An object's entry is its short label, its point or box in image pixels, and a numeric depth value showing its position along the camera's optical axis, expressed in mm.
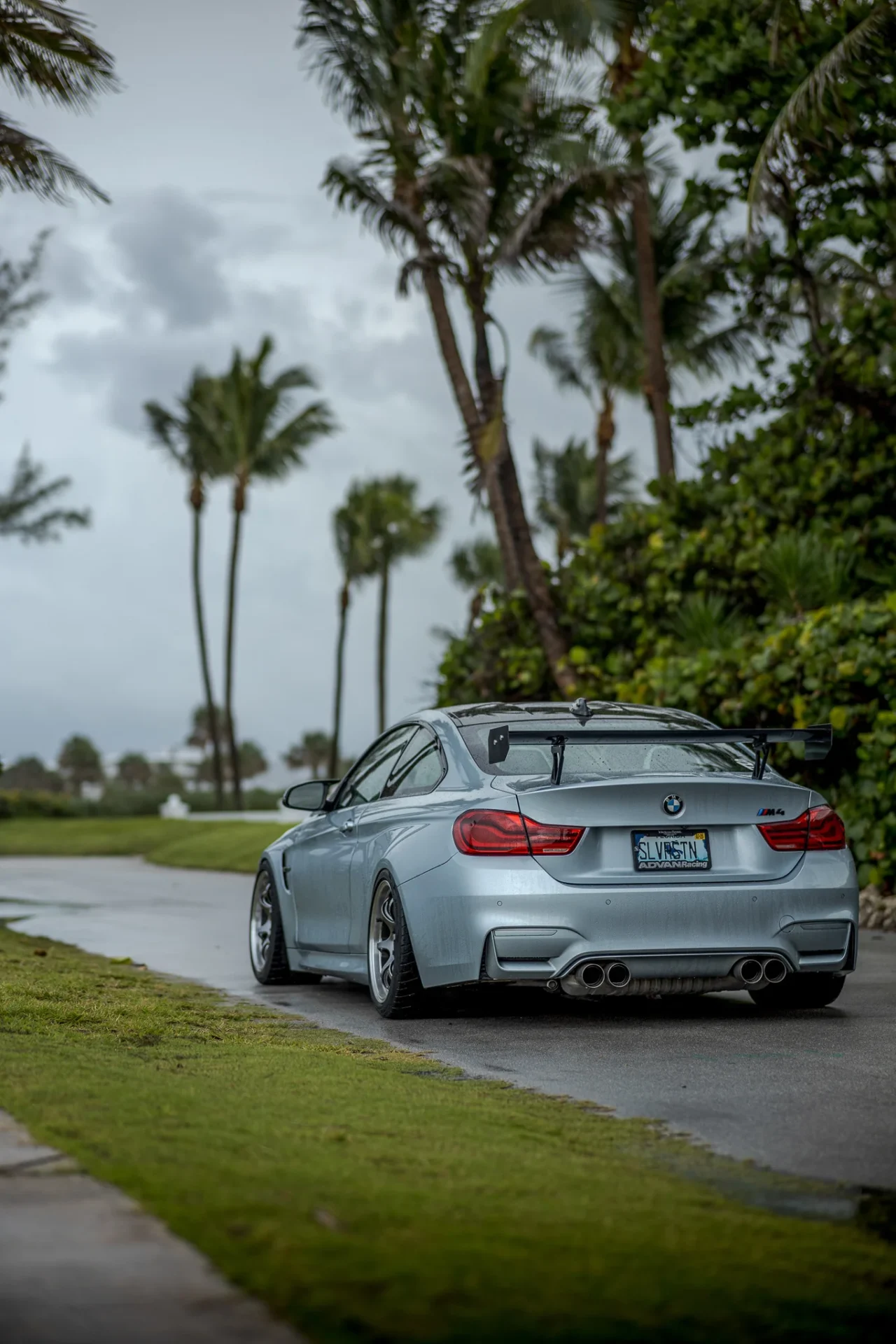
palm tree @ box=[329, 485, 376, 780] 67938
